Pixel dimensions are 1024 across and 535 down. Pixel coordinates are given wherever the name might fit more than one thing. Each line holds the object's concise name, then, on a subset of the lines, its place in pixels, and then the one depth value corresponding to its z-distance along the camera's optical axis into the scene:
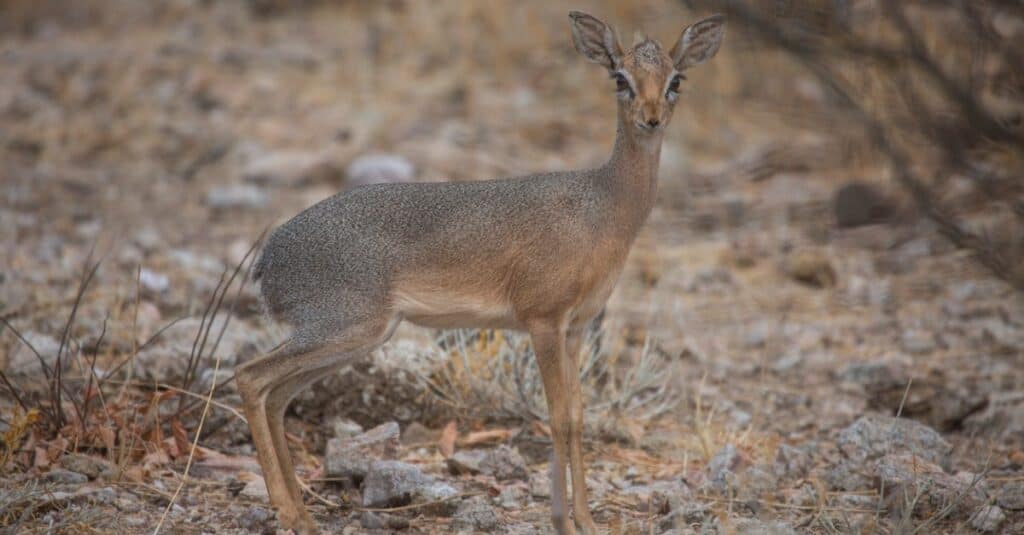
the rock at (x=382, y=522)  10.36
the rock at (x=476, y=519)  10.33
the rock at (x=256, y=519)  10.21
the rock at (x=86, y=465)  10.71
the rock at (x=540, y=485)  11.48
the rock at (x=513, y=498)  11.08
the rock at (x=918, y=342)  15.51
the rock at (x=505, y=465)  11.71
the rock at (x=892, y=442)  11.73
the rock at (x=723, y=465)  11.23
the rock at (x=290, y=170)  21.39
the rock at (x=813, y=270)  17.91
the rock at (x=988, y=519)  10.14
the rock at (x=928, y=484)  10.34
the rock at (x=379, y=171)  20.50
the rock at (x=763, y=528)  9.30
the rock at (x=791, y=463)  11.79
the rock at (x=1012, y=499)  10.73
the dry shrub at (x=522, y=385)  12.91
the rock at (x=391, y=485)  10.69
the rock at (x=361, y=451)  11.11
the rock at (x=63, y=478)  10.50
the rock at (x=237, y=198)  20.70
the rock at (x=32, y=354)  12.44
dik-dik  10.07
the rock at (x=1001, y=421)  12.90
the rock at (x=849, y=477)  11.34
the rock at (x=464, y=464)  11.73
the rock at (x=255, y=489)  10.94
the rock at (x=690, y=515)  10.41
